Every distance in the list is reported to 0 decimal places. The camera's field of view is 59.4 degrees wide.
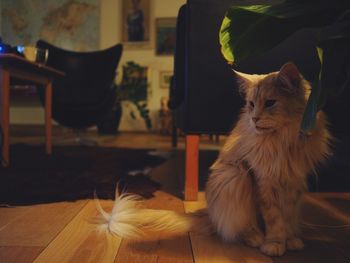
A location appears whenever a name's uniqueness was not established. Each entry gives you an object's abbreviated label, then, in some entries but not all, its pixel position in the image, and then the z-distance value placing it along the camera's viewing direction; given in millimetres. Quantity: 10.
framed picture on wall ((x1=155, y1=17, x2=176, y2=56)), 4820
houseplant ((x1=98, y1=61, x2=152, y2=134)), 4430
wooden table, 1783
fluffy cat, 814
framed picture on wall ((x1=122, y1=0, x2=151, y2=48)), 4832
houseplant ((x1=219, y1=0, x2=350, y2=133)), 565
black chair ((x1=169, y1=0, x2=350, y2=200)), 1237
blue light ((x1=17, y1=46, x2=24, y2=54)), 2153
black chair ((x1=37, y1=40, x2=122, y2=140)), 2928
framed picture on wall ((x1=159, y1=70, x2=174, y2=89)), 4859
